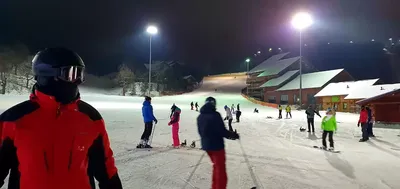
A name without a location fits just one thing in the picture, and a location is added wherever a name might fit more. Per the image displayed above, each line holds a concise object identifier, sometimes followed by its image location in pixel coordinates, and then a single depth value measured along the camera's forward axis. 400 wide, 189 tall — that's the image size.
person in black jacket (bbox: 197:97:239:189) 4.82
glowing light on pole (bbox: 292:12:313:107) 29.50
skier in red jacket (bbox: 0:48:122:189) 1.56
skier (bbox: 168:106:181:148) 10.15
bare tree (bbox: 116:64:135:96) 58.67
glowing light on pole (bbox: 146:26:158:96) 31.82
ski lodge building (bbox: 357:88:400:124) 20.50
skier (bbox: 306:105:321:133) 15.24
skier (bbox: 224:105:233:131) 15.85
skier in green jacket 10.11
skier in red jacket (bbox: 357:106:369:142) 12.99
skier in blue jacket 9.74
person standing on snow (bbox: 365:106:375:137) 13.58
